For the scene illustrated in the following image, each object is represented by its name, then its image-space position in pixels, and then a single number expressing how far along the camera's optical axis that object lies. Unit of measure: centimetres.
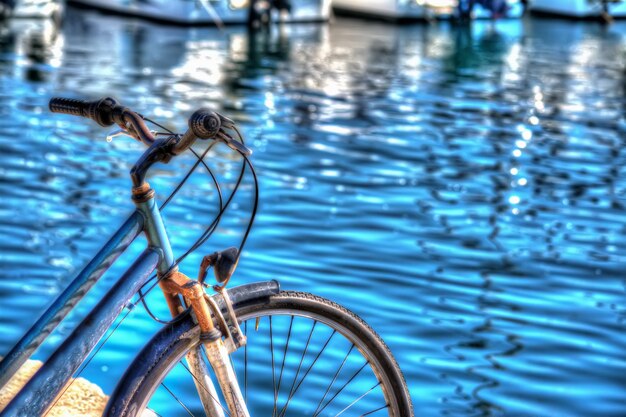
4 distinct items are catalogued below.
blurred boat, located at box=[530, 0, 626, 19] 3703
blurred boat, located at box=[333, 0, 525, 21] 3416
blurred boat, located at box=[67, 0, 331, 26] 2931
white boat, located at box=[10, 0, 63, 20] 2834
